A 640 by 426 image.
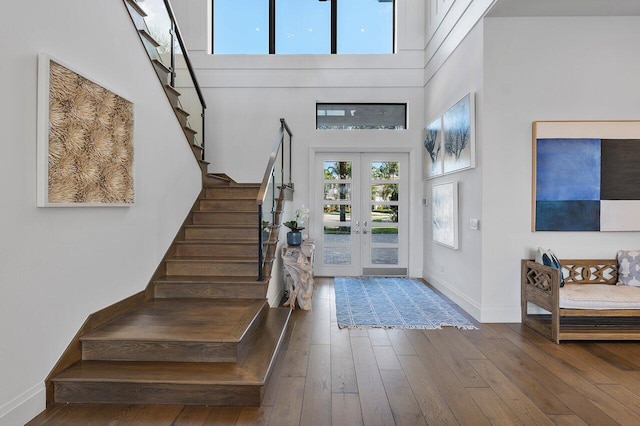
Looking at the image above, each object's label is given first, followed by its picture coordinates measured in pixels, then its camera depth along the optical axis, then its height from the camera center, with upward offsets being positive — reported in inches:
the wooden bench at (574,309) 133.0 -34.3
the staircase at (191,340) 93.7 -37.8
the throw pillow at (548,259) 144.5 -17.6
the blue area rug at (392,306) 155.9 -45.5
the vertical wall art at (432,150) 214.2 +40.5
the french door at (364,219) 258.7 -3.4
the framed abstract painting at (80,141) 90.0 +20.4
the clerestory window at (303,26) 261.7 +134.8
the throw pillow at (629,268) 149.2 -21.5
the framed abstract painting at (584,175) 155.3 +17.0
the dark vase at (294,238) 192.7 -12.8
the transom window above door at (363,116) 258.2 +69.1
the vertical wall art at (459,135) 165.3 +39.2
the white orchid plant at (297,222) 195.3 -4.5
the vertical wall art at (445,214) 187.6 +0.2
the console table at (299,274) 177.8 -29.8
